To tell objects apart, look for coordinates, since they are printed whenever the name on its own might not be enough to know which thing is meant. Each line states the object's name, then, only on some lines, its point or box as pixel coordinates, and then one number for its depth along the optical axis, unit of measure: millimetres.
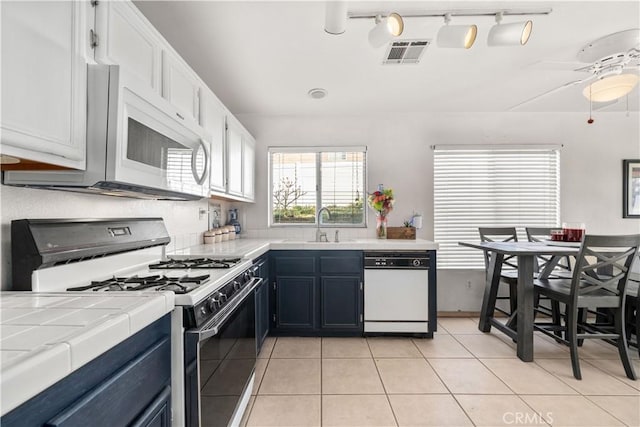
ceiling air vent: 2180
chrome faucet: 3355
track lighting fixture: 1676
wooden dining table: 2395
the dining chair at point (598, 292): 2158
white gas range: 1152
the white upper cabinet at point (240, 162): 2738
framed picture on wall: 3665
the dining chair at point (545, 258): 3156
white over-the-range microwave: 1146
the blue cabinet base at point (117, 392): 612
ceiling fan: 2136
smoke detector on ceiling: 2990
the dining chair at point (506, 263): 3041
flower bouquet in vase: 3508
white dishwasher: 3010
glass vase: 3598
